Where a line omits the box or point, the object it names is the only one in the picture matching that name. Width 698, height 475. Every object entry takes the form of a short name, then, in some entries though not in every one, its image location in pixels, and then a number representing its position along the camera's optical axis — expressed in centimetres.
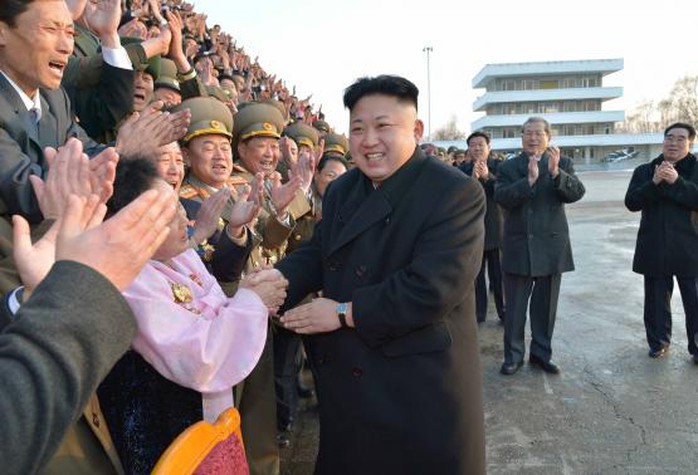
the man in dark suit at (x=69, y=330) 85
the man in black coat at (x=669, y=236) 485
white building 6925
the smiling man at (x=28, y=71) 189
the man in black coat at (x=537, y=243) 464
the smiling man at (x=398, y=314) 197
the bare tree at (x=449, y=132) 8522
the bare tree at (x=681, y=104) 6638
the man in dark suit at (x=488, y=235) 648
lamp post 5910
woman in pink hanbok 155
